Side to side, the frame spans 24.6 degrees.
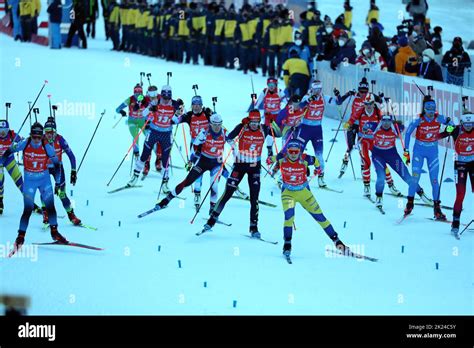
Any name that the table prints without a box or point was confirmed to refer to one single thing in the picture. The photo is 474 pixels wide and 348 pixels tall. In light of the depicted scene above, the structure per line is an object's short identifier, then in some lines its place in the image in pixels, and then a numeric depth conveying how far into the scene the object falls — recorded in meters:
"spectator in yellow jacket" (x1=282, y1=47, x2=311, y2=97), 28.48
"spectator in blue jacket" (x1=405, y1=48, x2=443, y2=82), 24.92
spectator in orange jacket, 25.95
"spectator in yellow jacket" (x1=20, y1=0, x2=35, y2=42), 40.94
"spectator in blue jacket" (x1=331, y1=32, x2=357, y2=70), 28.14
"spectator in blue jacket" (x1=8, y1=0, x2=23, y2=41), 41.84
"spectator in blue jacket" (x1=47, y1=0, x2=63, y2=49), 38.91
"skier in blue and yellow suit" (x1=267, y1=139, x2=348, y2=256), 15.76
